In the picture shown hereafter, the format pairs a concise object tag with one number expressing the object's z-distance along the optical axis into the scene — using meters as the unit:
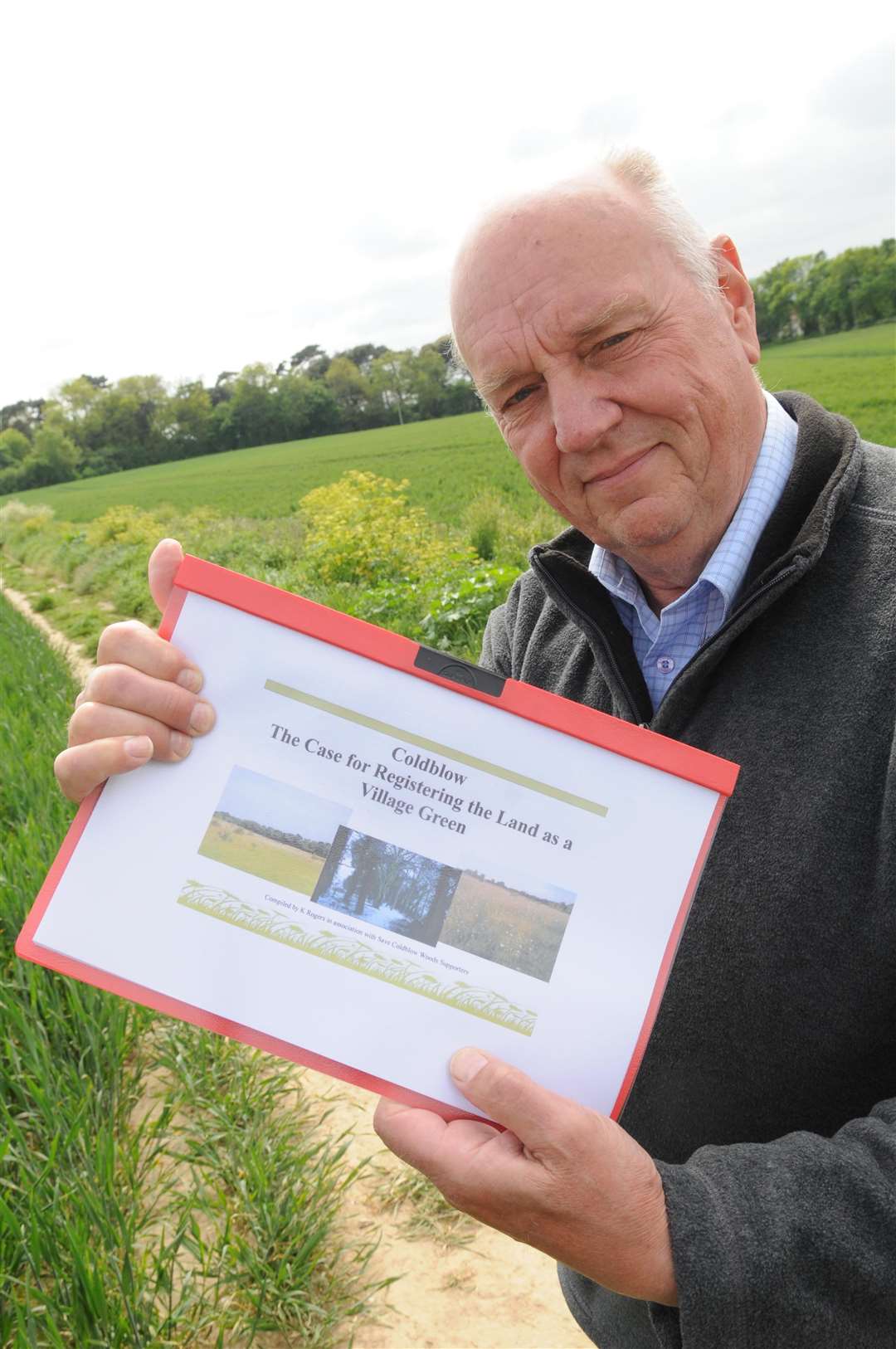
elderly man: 1.00
